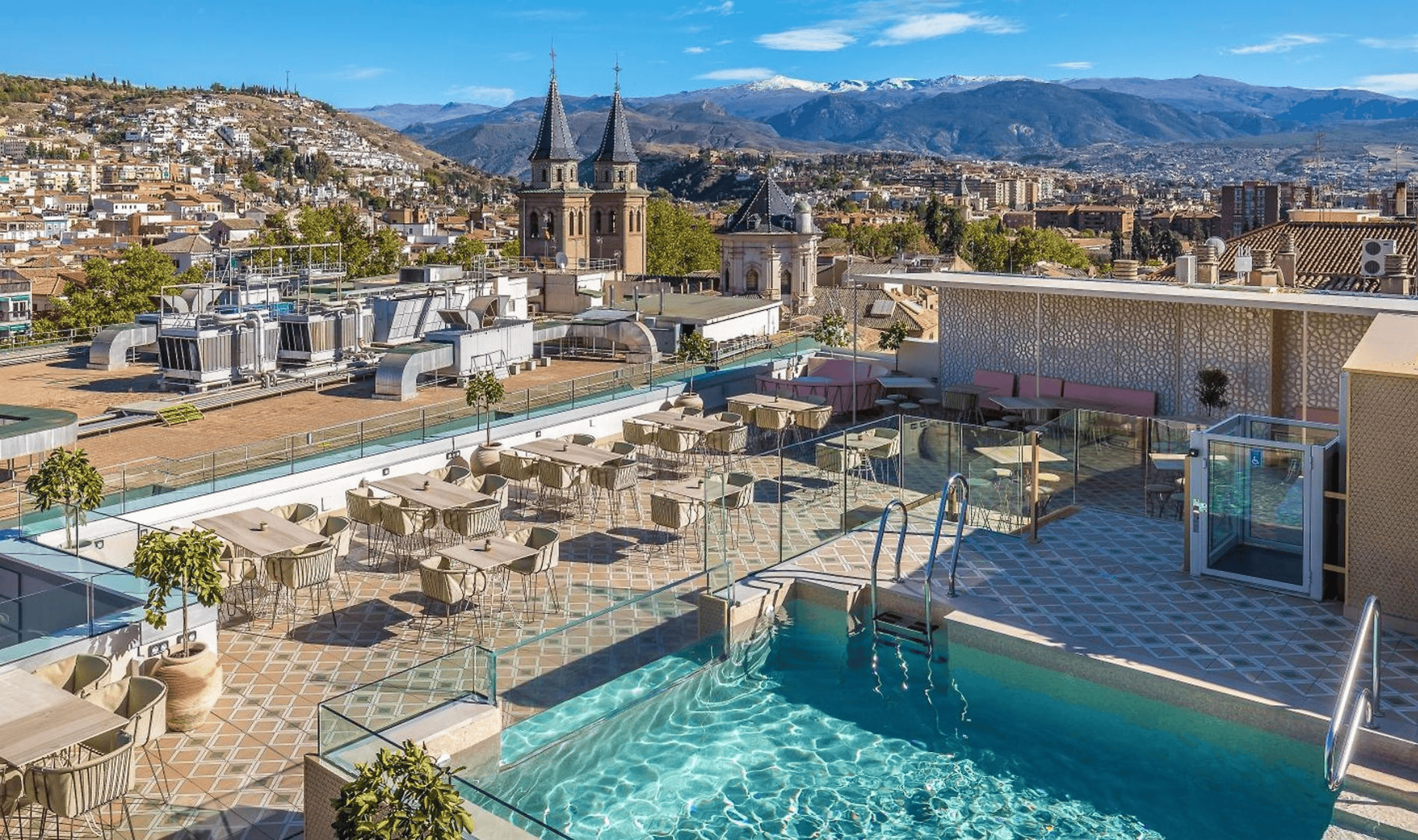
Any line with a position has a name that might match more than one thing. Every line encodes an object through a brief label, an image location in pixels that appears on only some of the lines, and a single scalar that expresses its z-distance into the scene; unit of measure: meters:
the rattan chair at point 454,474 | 12.07
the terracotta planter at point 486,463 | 13.17
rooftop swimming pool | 7.02
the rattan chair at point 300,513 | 10.62
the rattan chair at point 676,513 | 10.88
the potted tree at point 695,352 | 18.72
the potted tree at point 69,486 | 9.54
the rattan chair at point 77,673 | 7.36
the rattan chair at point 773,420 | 14.85
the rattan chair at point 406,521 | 10.58
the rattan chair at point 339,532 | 9.86
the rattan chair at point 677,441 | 13.49
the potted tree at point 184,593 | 7.55
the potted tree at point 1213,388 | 14.77
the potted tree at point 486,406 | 13.20
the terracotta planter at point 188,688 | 7.54
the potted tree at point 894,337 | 20.09
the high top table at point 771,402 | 14.98
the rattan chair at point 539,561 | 9.45
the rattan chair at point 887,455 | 12.21
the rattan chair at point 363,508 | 10.91
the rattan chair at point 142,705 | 6.60
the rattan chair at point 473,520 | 10.55
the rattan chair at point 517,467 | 12.43
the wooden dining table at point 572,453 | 12.24
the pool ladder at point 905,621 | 9.20
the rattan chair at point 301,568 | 9.16
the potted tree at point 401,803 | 4.88
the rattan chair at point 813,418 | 15.21
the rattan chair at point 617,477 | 11.92
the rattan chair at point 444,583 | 9.02
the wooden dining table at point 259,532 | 9.36
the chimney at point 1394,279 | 20.92
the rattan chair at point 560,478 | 12.06
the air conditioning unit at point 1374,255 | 20.50
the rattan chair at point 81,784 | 5.96
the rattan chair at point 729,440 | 13.77
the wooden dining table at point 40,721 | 5.98
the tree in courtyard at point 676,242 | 70.06
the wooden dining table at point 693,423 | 13.61
